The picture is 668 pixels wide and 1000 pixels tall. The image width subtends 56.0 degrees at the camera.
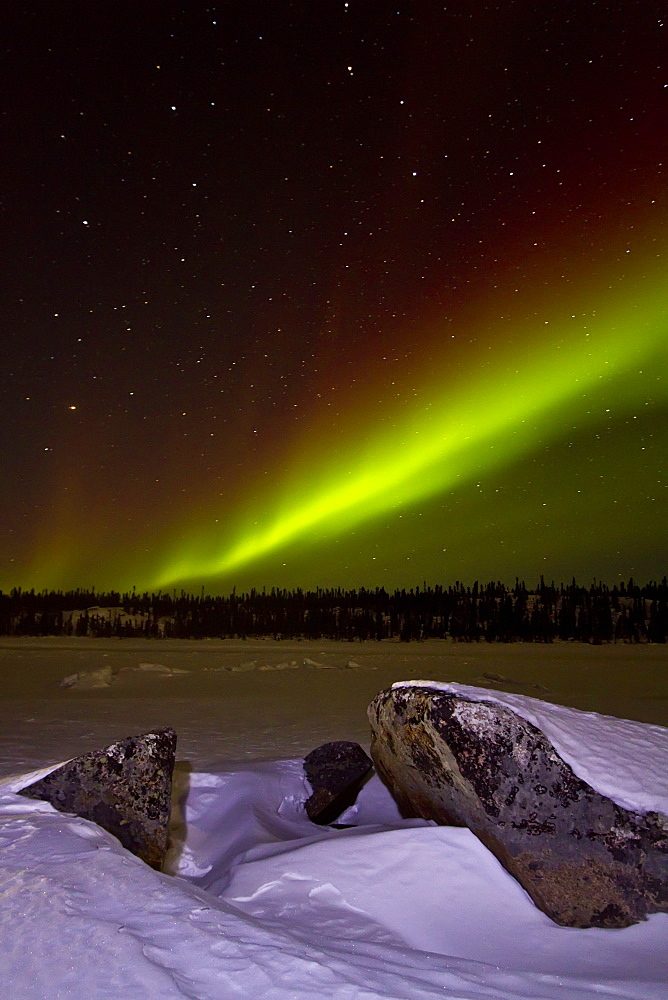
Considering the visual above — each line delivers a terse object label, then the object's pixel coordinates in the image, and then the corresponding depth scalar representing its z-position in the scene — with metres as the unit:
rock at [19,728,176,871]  3.68
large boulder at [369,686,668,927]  3.28
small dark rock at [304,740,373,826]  4.86
